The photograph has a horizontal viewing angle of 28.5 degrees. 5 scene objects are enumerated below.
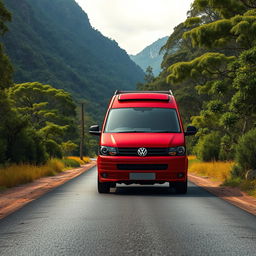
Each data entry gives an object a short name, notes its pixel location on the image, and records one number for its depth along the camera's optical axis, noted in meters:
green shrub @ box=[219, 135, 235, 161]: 25.65
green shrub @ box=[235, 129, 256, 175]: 16.48
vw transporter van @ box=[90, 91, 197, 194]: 11.88
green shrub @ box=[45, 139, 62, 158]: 37.16
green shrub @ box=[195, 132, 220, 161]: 30.72
